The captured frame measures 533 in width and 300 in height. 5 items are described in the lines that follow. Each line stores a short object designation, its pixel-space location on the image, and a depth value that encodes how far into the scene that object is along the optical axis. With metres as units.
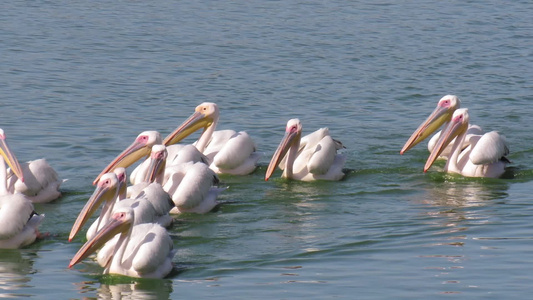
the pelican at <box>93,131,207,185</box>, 19.91
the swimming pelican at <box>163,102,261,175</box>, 20.81
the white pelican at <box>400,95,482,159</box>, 21.94
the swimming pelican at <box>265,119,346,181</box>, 20.48
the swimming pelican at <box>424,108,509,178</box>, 20.23
